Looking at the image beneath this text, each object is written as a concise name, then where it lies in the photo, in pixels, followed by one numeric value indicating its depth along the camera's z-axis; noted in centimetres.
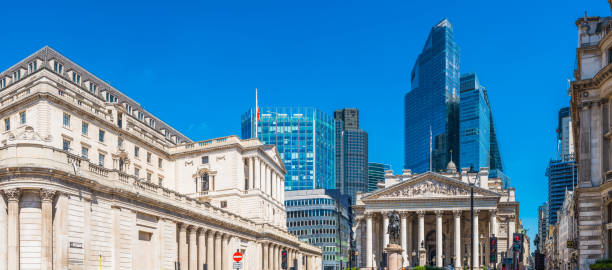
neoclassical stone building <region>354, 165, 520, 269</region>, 10744
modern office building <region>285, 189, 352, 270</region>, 16462
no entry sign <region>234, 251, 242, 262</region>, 3547
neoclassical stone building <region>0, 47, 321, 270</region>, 3816
